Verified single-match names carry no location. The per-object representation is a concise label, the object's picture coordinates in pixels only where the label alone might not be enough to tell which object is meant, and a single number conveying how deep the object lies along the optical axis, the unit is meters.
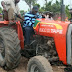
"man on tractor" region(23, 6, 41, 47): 3.86
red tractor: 2.74
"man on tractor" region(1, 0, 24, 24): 4.04
